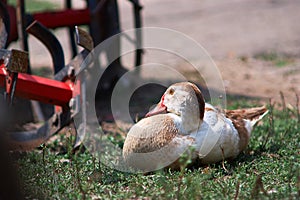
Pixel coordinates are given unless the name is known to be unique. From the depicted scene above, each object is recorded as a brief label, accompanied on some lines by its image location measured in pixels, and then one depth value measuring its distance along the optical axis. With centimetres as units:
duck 722
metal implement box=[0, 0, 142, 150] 796
